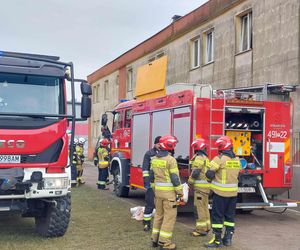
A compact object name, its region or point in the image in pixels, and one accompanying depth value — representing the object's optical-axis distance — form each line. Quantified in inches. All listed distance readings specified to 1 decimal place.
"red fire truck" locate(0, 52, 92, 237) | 169.3
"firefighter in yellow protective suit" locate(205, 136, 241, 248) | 180.3
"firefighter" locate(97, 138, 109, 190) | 370.2
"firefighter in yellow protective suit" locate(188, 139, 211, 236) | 197.8
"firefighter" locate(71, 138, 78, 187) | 385.6
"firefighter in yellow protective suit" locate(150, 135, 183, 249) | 170.6
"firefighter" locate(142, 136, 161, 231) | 207.9
